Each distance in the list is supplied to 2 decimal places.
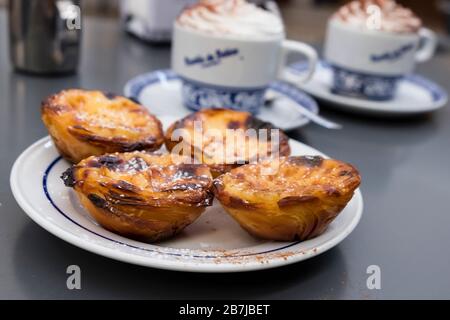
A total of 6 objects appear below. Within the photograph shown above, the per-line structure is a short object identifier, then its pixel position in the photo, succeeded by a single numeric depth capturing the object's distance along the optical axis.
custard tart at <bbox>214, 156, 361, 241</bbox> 0.63
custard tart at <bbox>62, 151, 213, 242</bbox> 0.61
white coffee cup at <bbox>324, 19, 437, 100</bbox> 1.21
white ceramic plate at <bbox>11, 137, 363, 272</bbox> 0.57
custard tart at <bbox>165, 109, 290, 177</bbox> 0.78
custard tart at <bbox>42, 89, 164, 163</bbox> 0.76
